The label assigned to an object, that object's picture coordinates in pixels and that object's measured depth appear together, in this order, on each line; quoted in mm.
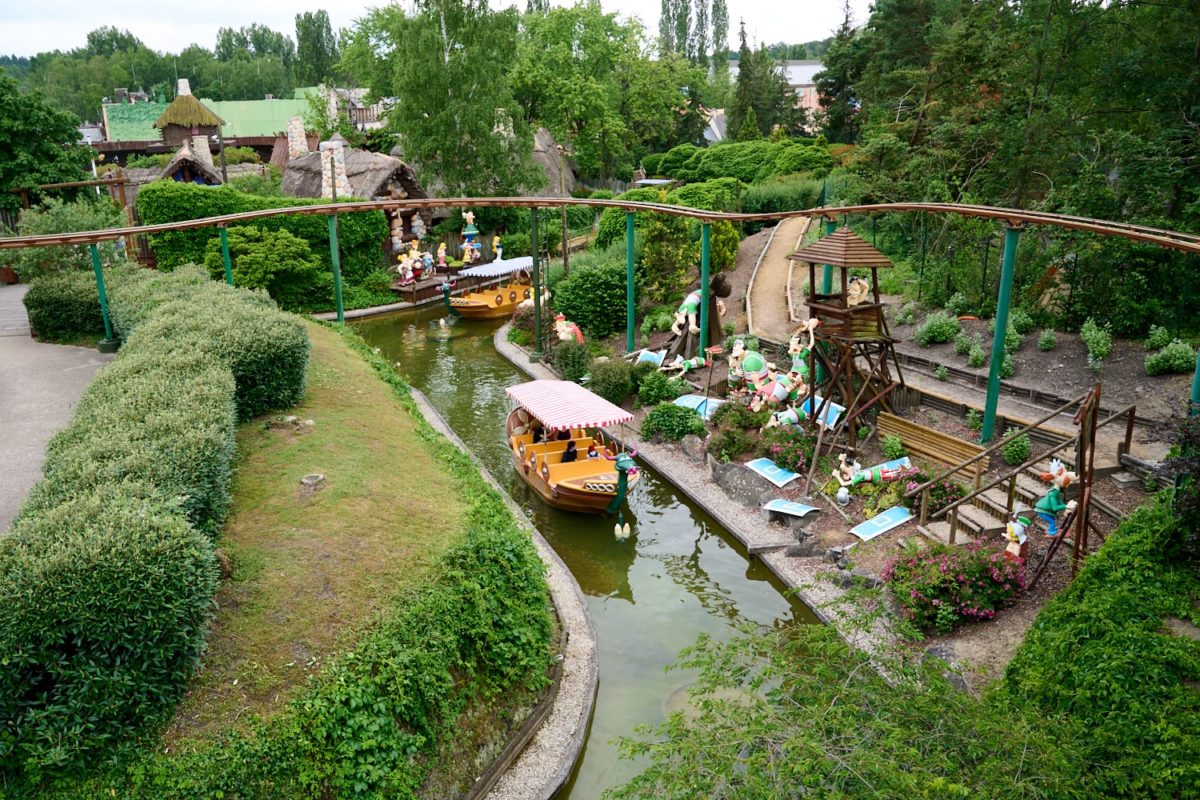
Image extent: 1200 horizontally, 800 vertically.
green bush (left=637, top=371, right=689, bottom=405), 19531
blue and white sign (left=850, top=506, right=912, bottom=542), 13141
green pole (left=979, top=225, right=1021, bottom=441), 14219
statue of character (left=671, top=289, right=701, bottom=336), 21312
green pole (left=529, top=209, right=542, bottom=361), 24250
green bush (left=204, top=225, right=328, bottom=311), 29172
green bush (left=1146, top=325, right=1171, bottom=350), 16375
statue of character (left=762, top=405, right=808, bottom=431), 16531
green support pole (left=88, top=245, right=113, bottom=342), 18489
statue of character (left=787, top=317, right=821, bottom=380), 17391
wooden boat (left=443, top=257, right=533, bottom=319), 30750
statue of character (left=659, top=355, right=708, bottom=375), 20781
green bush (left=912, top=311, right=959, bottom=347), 19453
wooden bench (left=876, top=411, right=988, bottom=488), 14083
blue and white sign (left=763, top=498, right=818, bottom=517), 14008
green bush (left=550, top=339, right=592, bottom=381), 22094
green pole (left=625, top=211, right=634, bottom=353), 22203
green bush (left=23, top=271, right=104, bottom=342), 19344
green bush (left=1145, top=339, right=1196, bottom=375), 15328
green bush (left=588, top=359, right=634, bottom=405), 19906
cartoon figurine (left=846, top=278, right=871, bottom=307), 16453
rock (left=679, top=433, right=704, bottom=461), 16956
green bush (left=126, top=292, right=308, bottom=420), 13258
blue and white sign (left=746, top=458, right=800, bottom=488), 15141
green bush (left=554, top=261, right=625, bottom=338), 25250
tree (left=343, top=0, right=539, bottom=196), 36656
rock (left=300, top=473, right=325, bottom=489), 11641
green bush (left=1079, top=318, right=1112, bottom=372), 16516
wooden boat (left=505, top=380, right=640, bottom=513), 14750
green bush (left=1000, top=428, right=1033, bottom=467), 13836
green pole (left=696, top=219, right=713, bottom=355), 20609
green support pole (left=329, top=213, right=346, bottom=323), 24411
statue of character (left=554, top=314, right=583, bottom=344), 23641
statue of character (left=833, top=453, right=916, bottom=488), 14336
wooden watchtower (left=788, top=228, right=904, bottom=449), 15336
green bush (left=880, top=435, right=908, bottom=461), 15062
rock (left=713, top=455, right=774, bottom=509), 15031
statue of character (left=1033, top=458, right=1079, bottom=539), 11195
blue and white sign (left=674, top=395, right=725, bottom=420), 18281
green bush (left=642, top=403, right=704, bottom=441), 17734
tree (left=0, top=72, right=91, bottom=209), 27031
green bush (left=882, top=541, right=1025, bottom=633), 10648
